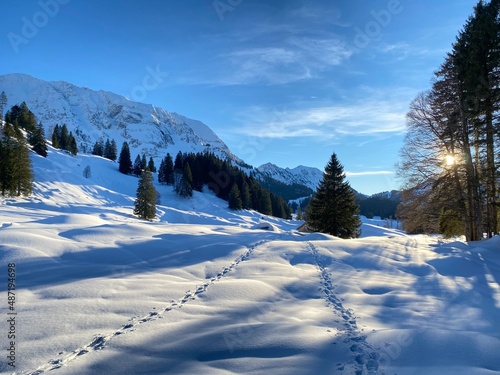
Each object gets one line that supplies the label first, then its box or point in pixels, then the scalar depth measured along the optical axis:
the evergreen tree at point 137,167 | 97.25
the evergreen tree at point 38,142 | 69.69
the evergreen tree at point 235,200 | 76.88
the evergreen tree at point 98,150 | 117.15
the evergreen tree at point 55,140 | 88.62
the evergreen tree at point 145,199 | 45.25
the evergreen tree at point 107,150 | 117.25
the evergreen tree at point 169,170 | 89.09
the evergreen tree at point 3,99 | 87.32
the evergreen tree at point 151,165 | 111.90
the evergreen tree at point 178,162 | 91.60
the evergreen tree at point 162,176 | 89.71
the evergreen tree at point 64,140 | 95.75
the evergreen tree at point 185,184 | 79.56
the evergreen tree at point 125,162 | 94.11
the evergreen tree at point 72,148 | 91.50
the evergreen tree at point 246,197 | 82.44
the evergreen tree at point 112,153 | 117.06
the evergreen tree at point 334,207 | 29.45
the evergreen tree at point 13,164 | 39.84
